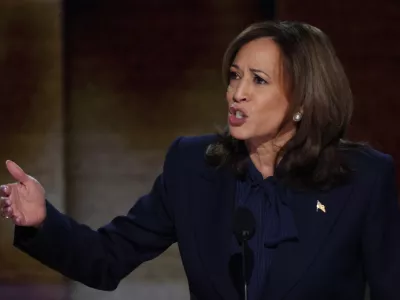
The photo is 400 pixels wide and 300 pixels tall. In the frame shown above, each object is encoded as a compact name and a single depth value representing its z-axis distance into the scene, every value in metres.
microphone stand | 9.36
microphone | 9.32
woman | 9.49
